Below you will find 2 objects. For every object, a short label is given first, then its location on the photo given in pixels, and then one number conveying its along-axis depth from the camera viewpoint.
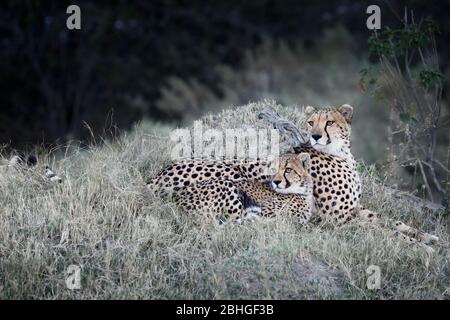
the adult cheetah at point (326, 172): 13.30
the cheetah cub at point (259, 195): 12.80
